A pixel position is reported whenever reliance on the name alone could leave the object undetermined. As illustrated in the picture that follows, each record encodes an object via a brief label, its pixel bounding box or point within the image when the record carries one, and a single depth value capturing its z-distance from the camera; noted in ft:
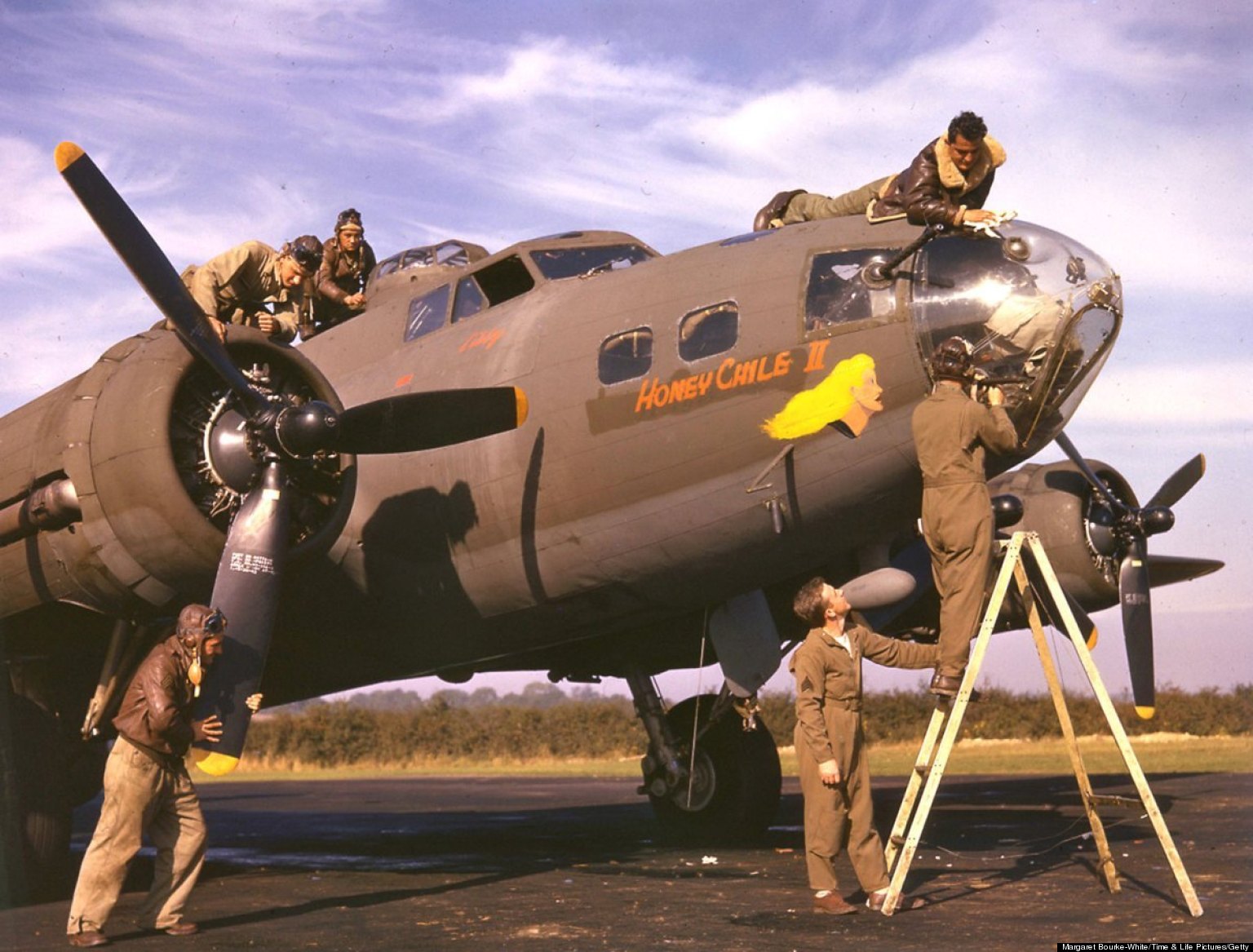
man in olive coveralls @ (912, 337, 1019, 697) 29.48
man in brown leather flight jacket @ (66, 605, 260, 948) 29.60
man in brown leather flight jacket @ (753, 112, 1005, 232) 34.17
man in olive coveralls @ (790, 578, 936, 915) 29.84
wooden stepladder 27.66
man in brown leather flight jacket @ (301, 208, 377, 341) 52.21
